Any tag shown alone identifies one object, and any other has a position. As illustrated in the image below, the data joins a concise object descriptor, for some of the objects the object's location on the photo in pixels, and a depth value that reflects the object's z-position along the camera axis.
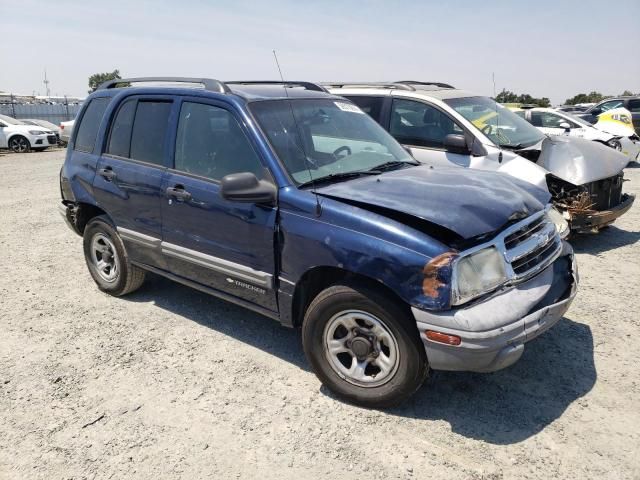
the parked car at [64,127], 18.40
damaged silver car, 5.96
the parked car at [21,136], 19.22
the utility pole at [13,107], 26.50
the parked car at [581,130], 12.34
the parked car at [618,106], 15.79
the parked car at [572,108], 25.26
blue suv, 2.85
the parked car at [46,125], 21.58
